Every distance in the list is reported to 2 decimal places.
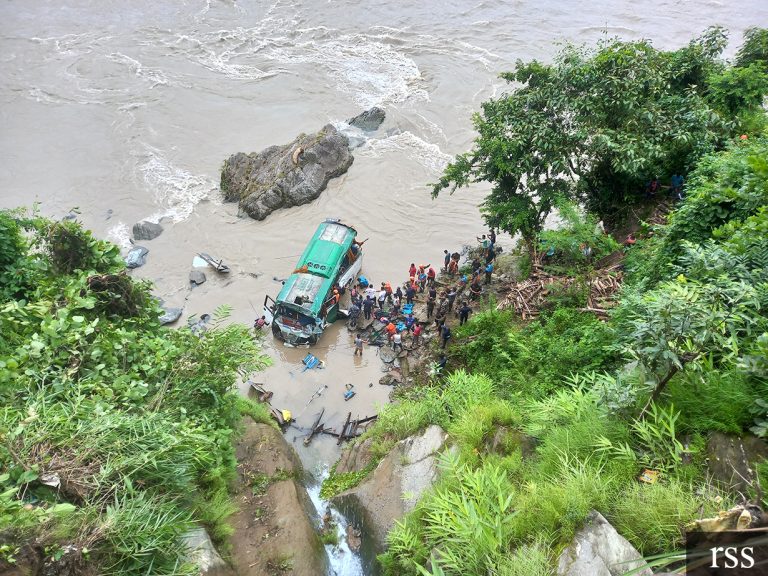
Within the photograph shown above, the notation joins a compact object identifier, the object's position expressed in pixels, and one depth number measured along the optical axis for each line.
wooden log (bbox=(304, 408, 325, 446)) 12.50
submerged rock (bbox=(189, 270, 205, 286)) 17.52
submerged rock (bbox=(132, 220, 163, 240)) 19.45
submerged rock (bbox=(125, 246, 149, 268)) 18.03
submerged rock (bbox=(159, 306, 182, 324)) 16.03
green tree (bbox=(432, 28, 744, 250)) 12.46
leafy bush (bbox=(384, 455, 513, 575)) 4.98
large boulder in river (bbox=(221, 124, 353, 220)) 20.66
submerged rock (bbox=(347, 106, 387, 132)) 25.04
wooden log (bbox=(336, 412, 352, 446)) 12.45
